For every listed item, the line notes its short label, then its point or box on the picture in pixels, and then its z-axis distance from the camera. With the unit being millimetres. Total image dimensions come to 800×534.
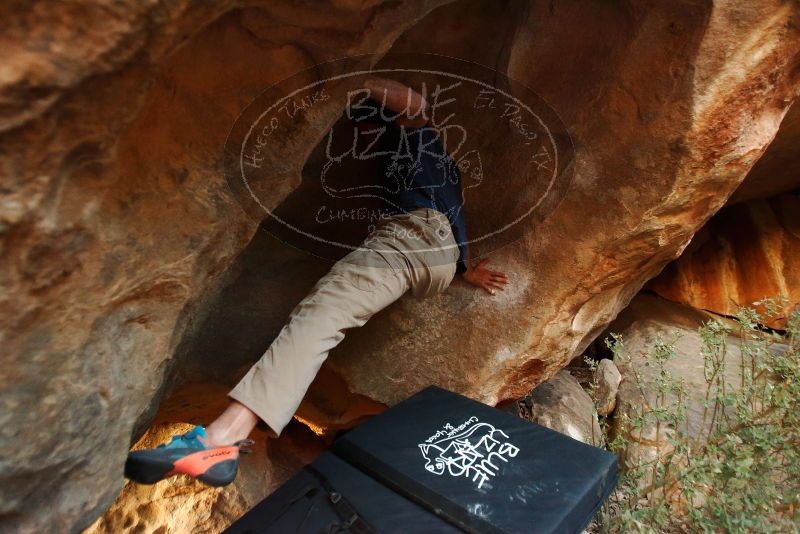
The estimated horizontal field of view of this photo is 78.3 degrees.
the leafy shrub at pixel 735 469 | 1691
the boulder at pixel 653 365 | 2727
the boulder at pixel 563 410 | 2729
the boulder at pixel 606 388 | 3121
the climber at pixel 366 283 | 1335
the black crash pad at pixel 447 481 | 1355
